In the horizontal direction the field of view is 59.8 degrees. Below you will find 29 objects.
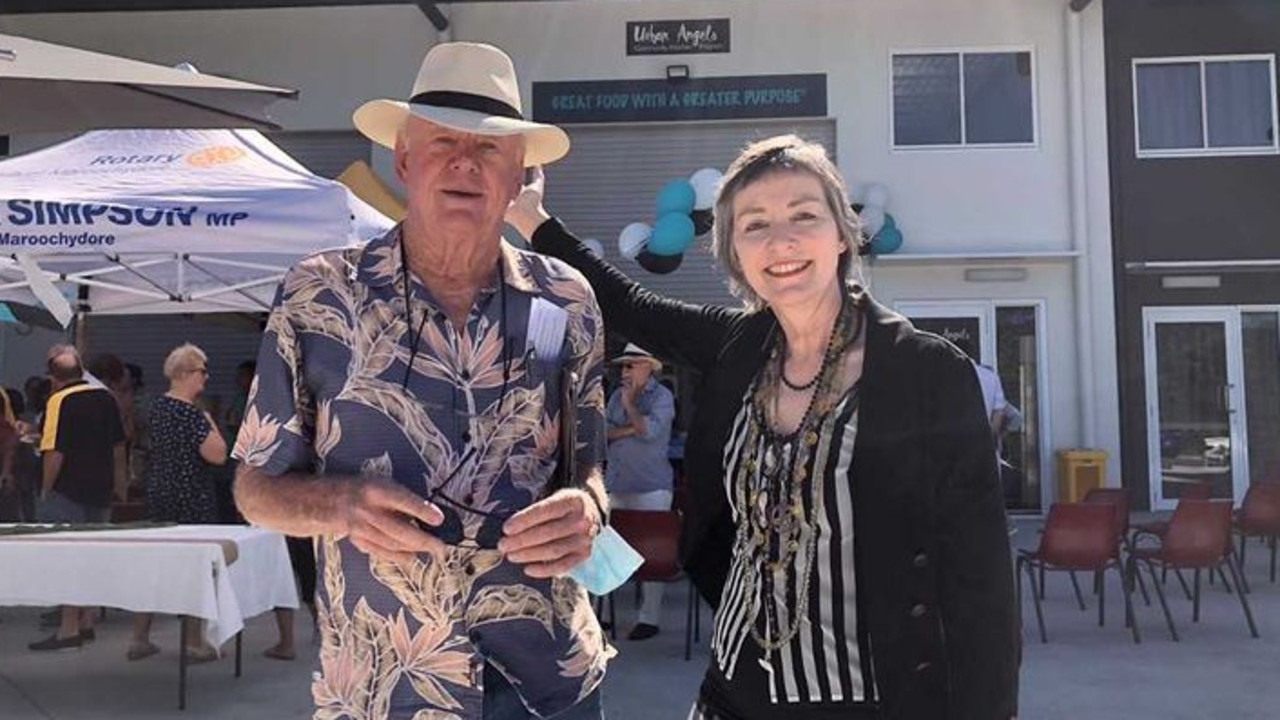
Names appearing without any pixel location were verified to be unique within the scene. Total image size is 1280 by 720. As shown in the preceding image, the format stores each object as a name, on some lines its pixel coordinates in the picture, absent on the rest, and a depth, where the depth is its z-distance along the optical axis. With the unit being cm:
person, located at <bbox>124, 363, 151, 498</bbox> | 1020
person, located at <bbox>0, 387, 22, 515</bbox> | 888
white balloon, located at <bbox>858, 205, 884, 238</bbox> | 1284
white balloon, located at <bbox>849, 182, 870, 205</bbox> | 1384
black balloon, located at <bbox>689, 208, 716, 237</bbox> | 1123
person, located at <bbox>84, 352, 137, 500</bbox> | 856
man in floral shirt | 182
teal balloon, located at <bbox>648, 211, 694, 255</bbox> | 1173
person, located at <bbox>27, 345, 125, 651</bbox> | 706
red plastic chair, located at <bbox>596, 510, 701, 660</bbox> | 698
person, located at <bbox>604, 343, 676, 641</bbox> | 770
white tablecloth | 549
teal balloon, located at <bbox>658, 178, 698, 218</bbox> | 1194
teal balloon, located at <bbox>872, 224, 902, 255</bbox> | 1337
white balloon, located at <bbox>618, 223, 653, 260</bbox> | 1235
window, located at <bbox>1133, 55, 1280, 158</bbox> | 1448
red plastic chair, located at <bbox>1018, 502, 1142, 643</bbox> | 724
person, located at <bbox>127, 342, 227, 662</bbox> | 649
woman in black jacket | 187
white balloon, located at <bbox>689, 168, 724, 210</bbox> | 1169
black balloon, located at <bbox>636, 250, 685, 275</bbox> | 1202
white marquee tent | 642
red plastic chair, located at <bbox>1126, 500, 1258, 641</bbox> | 729
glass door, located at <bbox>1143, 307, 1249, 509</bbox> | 1411
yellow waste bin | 1327
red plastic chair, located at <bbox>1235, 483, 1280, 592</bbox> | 903
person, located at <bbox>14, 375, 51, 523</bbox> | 912
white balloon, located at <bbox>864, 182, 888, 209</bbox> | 1352
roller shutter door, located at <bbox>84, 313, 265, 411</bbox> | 1495
